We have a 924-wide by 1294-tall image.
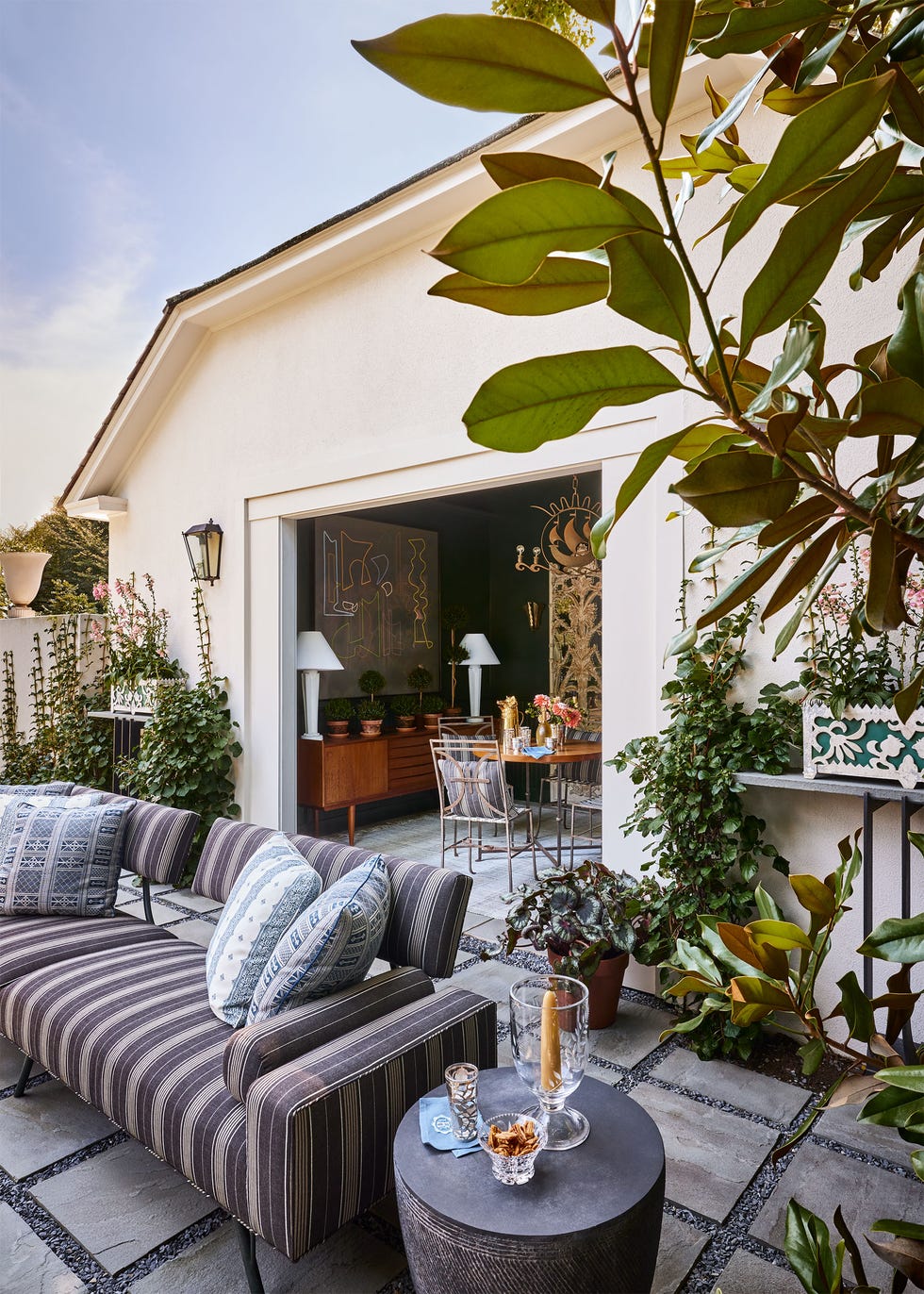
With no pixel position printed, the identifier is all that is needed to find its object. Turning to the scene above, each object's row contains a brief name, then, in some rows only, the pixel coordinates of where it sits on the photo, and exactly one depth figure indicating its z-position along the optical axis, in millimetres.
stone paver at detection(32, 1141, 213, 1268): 1931
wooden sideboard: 5930
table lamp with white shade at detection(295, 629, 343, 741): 5812
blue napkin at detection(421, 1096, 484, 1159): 1568
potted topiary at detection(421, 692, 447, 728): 7238
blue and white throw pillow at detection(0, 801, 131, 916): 3049
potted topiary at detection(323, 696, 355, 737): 6319
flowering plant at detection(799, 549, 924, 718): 2549
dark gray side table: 1327
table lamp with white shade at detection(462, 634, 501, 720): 7449
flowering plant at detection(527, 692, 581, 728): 5559
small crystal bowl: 1453
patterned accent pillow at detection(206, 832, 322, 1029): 2203
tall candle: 1585
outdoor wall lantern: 5266
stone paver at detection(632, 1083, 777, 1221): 2107
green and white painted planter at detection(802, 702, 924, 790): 2500
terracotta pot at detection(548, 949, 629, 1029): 3039
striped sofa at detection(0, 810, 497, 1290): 1619
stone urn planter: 6637
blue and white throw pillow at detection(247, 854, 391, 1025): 1934
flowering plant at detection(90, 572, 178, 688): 5547
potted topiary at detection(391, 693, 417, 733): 7082
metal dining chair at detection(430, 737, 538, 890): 5020
